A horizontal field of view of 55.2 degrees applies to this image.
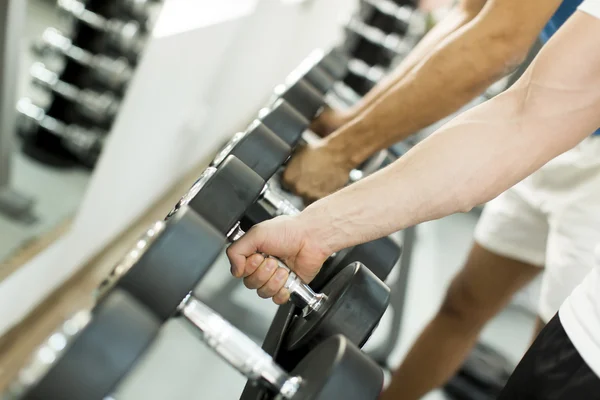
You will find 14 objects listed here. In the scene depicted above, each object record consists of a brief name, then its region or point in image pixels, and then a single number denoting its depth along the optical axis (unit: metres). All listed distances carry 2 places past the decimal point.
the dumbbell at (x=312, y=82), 0.92
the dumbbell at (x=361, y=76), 2.35
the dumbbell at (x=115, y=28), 1.36
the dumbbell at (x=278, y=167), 0.72
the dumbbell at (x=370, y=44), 2.38
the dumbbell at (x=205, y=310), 0.49
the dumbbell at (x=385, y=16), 2.41
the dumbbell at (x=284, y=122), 0.81
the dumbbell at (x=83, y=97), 1.40
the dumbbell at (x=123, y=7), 1.40
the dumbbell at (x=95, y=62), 1.37
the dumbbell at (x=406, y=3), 2.59
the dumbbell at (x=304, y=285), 0.59
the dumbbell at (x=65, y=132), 1.41
